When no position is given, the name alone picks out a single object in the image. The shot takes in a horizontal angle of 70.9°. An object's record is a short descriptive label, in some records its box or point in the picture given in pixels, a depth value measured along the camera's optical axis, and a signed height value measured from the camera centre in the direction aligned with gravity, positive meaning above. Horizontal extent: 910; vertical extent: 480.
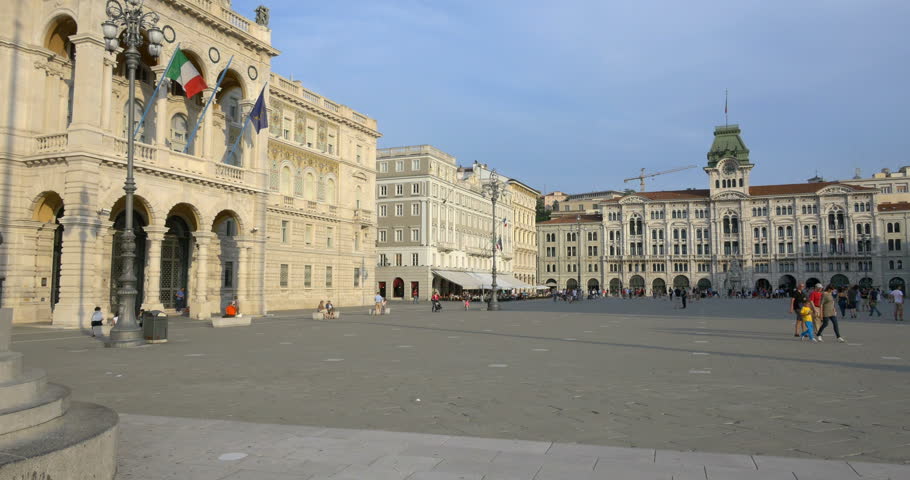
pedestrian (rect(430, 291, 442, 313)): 44.53 -1.35
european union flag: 34.56 +9.26
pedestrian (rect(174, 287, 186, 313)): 35.69 -0.73
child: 19.36 -0.98
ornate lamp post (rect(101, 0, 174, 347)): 18.16 +1.68
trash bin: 19.05 -1.20
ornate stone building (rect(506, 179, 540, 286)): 104.25 +9.62
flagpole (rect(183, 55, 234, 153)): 31.06 +9.09
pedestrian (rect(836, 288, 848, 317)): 37.16 -1.00
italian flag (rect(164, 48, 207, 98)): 29.36 +9.59
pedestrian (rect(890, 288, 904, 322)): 30.97 -0.85
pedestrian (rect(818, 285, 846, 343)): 19.05 -0.78
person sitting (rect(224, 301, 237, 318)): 28.36 -1.08
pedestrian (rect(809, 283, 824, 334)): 20.25 -0.60
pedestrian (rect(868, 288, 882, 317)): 36.16 -0.99
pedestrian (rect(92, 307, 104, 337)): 21.11 -1.21
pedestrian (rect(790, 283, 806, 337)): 20.55 -0.59
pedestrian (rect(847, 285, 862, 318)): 36.47 -0.93
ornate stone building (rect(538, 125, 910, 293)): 106.94 +8.52
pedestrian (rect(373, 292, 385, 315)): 37.96 -1.07
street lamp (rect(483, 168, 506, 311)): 46.16 -1.05
